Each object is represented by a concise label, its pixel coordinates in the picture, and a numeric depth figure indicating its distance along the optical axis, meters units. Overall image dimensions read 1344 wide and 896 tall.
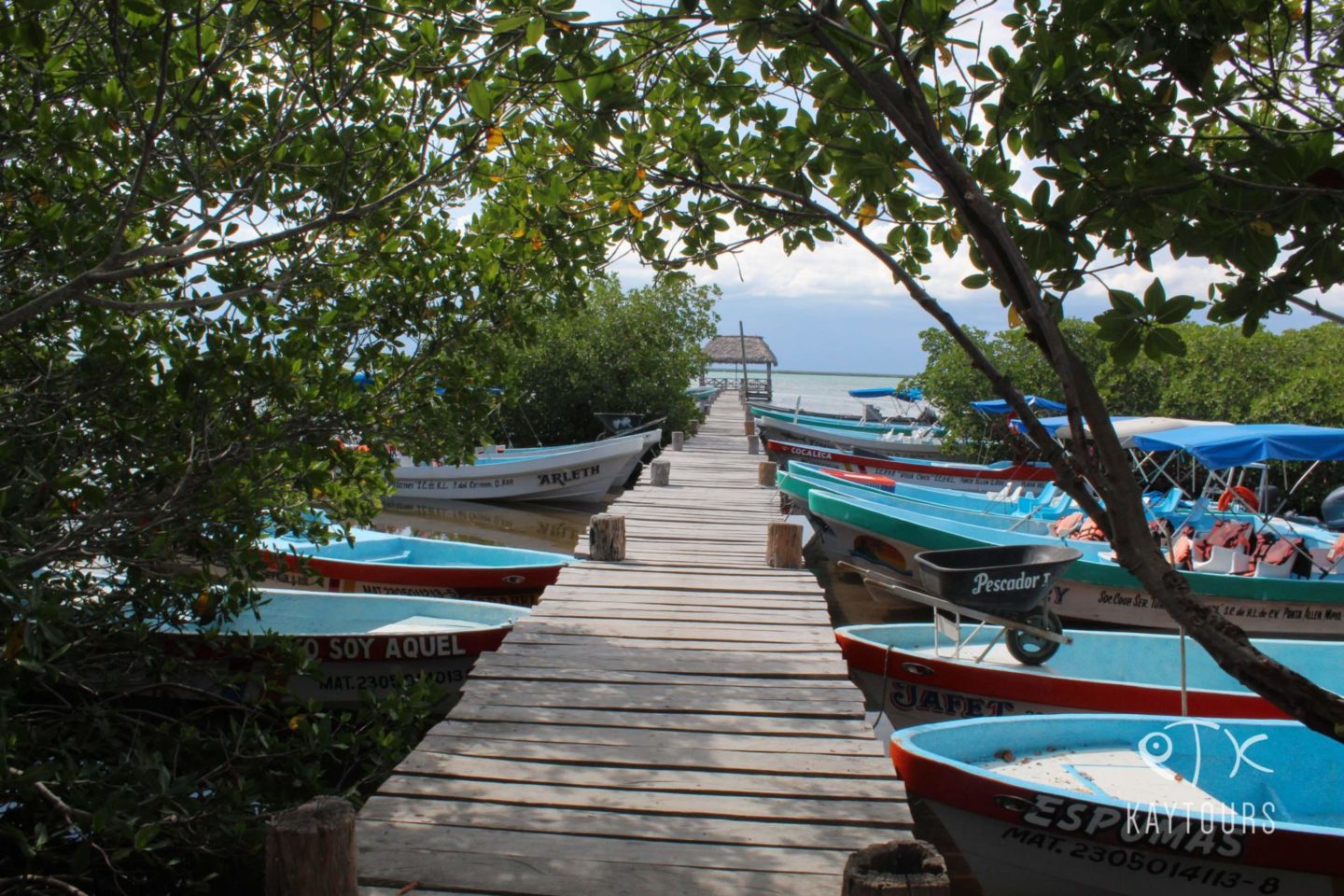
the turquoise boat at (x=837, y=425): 29.41
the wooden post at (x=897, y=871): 1.97
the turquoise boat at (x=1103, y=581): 10.45
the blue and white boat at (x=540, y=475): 18.67
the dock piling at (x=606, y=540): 7.59
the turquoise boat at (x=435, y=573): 9.07
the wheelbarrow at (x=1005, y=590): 6.23
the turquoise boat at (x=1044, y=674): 6.10
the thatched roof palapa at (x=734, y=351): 41.62
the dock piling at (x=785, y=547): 7.45
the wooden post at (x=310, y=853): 2.23
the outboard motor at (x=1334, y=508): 15.08
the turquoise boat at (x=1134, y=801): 4.39
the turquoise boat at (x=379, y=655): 6.72
